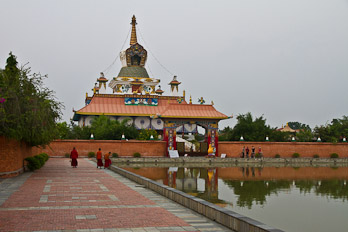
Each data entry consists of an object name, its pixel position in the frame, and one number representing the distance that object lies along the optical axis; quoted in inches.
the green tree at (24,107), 725.9
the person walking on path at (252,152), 1648.3
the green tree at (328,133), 1939.8
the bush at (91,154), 1585.9
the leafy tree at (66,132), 1823.1
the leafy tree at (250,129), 1888.5
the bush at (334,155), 1759.4
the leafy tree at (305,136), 2224.4
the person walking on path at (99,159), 1012.1
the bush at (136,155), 1612.8
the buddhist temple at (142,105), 1656.0
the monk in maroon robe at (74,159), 1039.0
